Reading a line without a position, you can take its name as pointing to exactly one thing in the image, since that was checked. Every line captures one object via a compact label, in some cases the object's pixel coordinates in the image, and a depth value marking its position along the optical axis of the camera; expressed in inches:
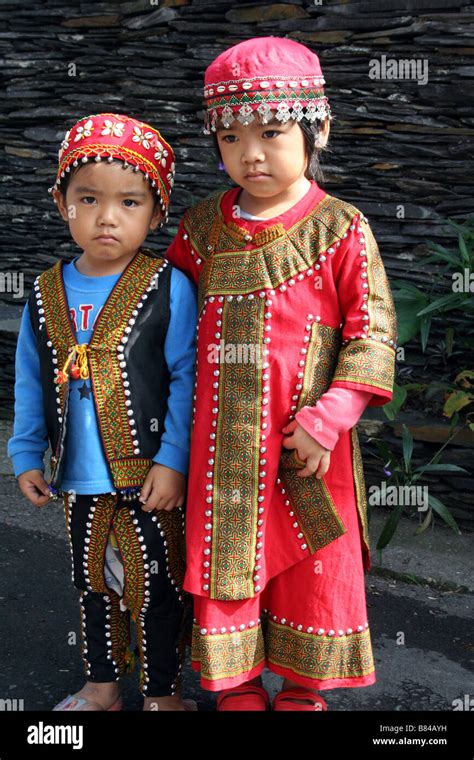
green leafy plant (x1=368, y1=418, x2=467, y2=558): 158.2
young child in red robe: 94.1
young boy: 98.5
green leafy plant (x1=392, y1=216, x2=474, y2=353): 168.9
